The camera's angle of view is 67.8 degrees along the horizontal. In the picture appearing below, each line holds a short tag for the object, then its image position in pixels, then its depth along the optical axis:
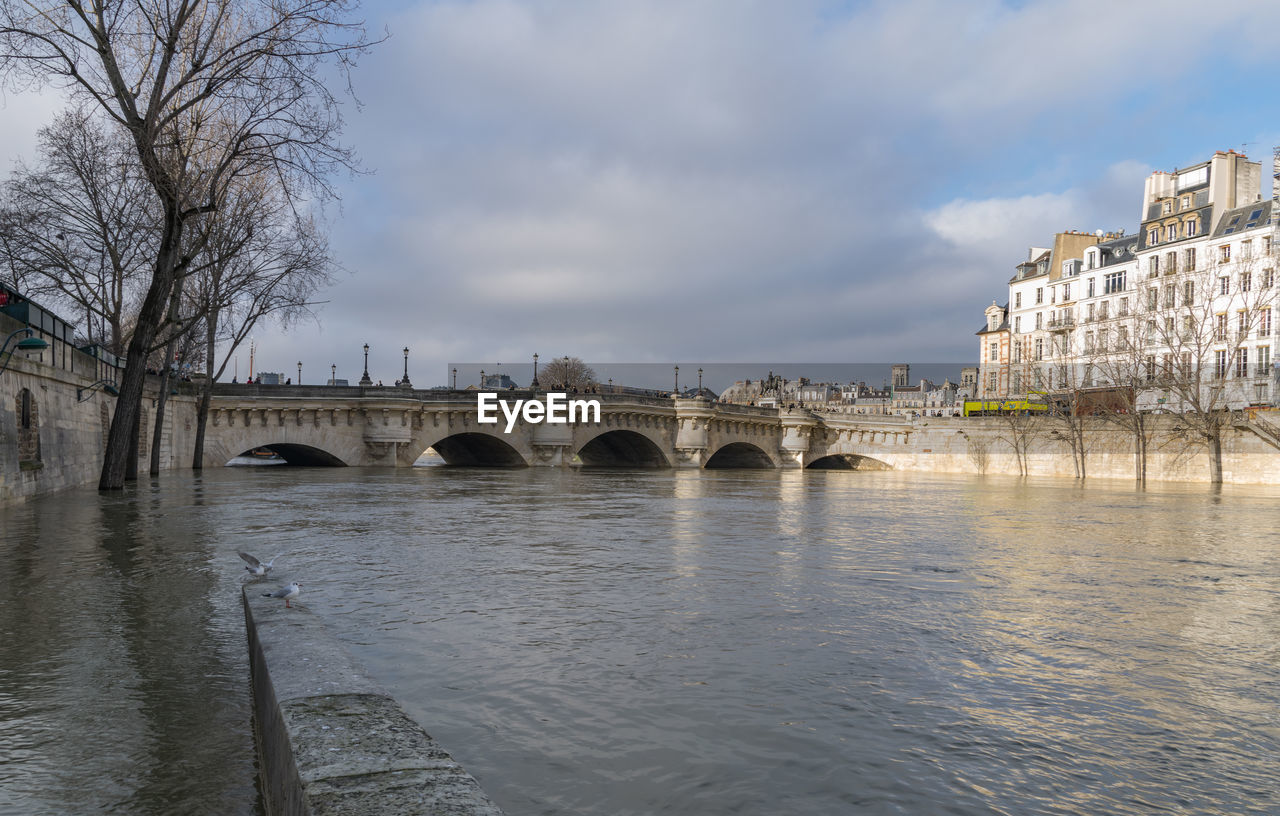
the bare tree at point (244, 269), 24.94
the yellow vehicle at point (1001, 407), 65.44
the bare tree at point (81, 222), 24.78
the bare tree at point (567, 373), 102.26
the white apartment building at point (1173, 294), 50.88
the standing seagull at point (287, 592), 6.44
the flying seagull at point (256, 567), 7.57
